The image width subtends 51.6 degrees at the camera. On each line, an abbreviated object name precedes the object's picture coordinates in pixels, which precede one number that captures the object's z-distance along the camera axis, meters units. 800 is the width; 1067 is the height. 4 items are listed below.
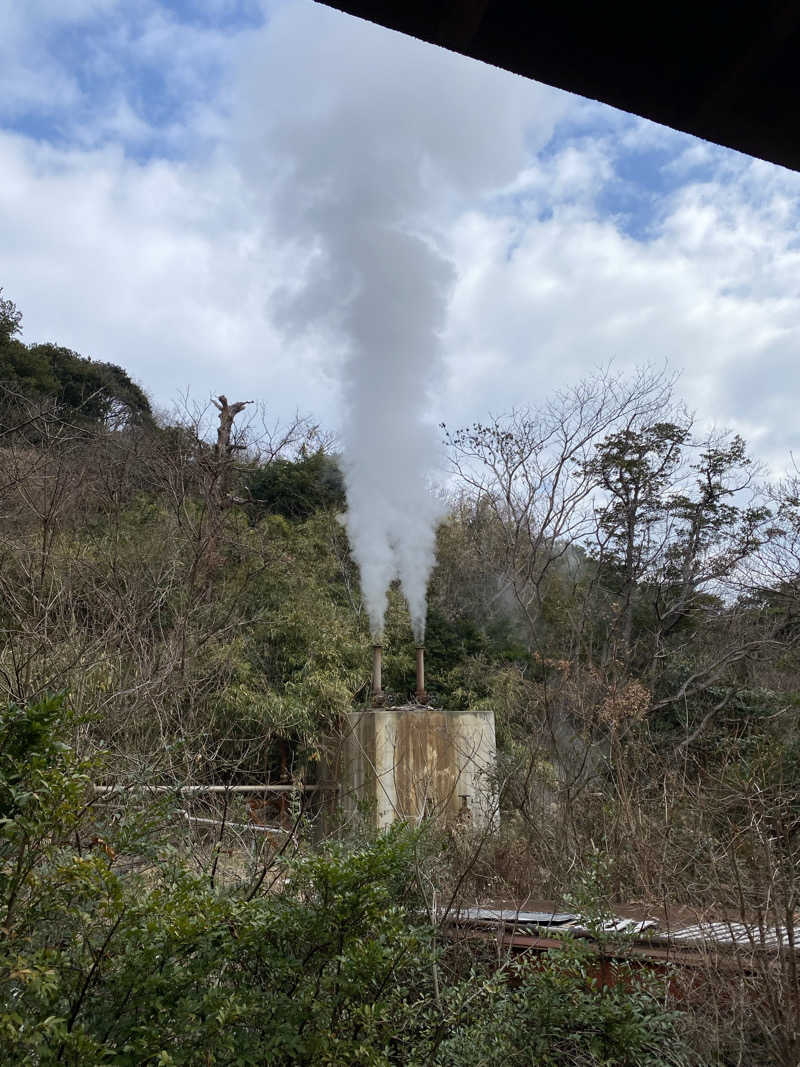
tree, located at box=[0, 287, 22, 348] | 16.19
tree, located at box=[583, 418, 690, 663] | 15.70
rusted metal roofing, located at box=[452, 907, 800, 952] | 3.25
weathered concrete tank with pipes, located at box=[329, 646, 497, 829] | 10.69
